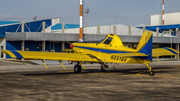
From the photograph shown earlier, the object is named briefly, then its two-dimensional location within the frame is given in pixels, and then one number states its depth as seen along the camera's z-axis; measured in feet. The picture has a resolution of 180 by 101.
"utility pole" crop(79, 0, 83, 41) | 154.20
